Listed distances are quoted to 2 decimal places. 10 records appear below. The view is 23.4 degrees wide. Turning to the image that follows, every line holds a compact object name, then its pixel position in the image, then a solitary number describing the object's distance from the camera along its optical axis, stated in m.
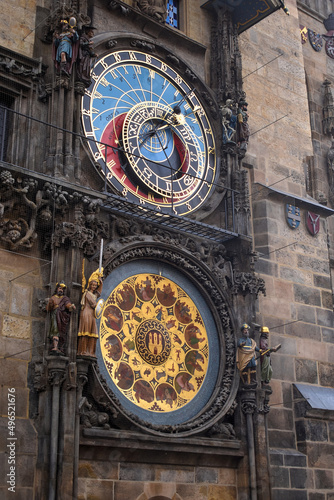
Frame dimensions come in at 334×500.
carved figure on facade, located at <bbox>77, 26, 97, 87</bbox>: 11.41
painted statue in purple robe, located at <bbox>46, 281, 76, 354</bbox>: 9.80
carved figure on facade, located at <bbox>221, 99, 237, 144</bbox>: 13.30
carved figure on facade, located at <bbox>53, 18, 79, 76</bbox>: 11.20
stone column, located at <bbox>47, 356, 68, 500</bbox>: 9.22
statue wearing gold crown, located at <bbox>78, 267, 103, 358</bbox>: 9.99
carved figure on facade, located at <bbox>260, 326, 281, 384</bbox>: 11.95
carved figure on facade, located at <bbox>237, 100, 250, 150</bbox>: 13.52
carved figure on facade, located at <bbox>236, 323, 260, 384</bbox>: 11.67
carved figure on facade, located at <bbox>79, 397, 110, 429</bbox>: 9.88
